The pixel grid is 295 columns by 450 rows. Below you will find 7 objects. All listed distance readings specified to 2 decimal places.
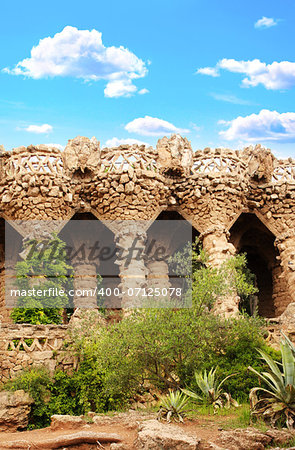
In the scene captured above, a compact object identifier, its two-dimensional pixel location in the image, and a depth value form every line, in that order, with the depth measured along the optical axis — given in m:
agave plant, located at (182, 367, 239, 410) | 9.89
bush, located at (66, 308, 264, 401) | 10.77
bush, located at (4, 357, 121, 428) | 11.93
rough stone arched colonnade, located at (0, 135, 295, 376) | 16.27
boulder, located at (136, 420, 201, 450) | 7.01
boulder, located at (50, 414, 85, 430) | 8.66
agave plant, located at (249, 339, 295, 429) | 8.29
